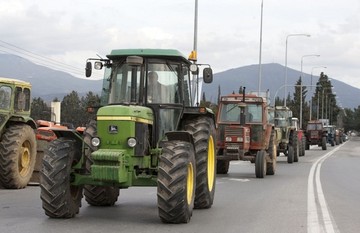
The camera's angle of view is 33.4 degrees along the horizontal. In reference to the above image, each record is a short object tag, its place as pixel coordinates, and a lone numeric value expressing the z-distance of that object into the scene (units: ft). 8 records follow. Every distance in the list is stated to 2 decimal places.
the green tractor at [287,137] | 95.14
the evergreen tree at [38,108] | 118.32
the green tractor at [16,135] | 45.14
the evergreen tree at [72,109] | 128.65
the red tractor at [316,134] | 168.96
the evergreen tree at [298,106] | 385.58
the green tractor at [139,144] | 29.30
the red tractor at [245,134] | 64.13
